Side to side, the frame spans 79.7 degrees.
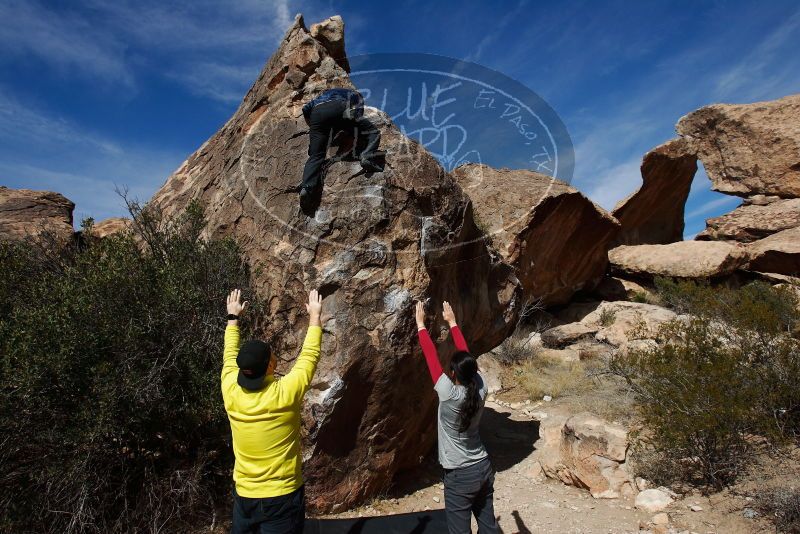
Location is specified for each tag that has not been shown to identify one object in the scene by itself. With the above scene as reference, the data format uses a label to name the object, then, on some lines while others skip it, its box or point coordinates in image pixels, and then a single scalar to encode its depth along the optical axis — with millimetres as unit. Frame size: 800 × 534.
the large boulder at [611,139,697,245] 18922
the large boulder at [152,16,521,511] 4883
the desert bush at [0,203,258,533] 4008
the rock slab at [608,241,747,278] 16844
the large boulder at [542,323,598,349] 14266
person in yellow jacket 2559
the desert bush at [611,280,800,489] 5188
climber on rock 5238
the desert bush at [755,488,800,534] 3951
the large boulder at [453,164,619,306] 13469
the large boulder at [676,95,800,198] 19141
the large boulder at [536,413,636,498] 5527
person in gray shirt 3148
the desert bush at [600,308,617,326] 15539
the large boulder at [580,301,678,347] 13380
